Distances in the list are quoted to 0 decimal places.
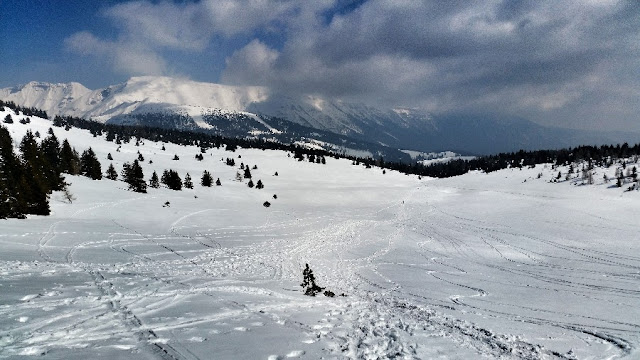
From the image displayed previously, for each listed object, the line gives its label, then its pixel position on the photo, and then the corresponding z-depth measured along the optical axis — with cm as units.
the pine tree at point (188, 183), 8289
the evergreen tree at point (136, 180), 6344
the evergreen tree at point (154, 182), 7400
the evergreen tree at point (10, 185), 3048
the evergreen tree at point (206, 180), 9050
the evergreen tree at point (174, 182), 7619
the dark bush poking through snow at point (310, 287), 1661
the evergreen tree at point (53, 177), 4588
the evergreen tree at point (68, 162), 6600
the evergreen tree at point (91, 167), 6719
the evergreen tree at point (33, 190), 3319
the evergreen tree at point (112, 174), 7562
